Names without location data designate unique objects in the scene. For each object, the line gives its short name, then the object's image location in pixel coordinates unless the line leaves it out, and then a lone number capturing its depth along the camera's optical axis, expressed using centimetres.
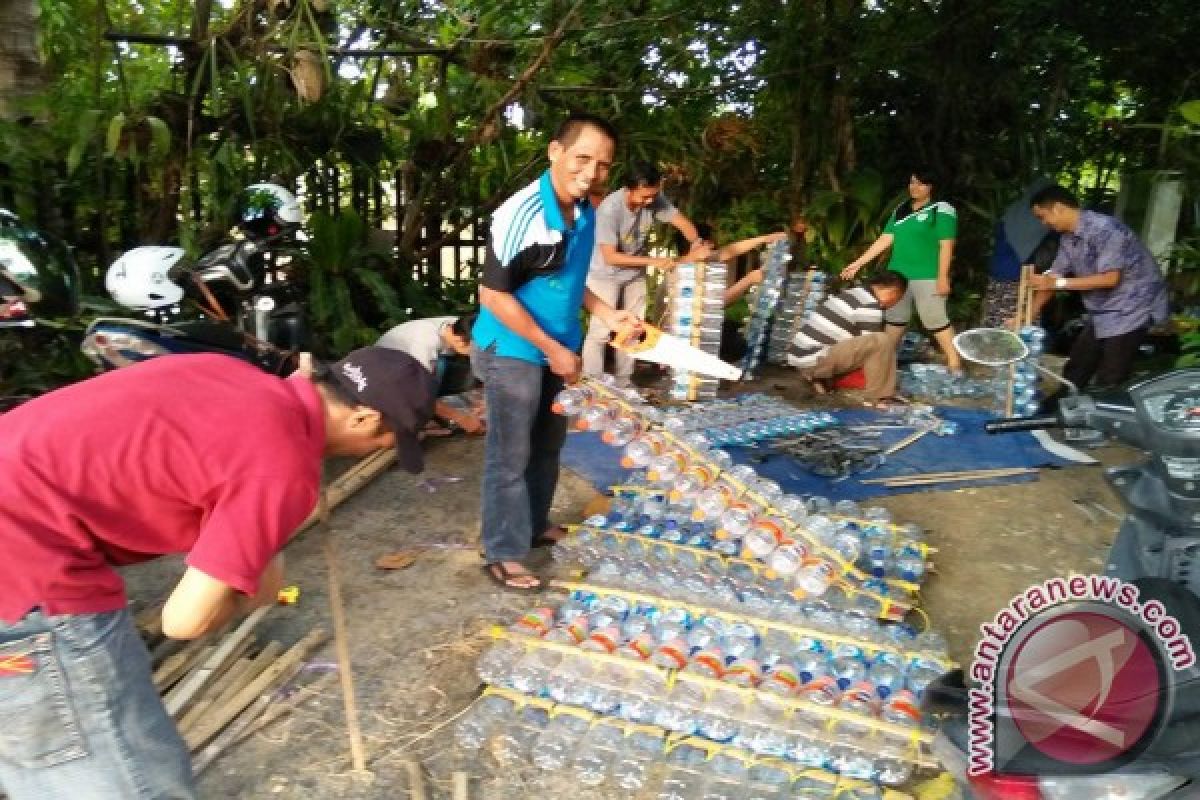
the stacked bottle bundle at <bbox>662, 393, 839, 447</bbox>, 562
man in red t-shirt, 171
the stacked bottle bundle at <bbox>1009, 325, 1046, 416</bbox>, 610
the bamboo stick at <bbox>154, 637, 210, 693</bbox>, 302
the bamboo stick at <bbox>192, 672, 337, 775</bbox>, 276
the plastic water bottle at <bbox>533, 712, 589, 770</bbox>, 283
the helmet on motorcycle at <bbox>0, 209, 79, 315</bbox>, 385
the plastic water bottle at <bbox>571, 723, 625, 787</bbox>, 279
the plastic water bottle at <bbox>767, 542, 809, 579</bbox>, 368
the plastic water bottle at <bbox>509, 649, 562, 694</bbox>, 310
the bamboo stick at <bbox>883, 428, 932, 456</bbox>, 569
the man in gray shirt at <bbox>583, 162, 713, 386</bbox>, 625
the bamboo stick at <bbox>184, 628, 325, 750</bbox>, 282
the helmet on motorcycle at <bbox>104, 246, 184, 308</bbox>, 465
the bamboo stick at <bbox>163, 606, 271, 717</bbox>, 291
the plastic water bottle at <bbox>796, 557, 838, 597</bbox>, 356
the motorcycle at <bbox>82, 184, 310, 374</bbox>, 419
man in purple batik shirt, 548
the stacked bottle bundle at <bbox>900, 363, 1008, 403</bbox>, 713
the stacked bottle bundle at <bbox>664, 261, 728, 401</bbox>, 636
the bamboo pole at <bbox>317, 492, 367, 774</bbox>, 269
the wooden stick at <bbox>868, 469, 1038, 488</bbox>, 516
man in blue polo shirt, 341
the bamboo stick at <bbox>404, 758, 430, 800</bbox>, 263
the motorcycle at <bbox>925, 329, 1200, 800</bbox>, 153
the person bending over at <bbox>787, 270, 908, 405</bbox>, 681
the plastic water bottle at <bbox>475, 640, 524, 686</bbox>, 315
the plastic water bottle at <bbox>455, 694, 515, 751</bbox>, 292
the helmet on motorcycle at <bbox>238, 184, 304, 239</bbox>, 533
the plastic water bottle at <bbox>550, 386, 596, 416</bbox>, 391
